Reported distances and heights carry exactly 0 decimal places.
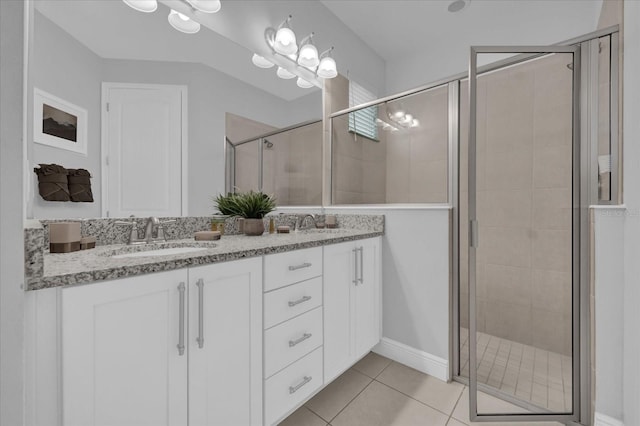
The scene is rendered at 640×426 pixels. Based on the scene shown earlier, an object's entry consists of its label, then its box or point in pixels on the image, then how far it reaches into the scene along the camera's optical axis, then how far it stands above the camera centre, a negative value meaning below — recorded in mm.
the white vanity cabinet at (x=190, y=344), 662 -405
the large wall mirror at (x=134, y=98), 1050 +509
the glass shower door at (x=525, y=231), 1339 -94
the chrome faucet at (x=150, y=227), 1282 -69
